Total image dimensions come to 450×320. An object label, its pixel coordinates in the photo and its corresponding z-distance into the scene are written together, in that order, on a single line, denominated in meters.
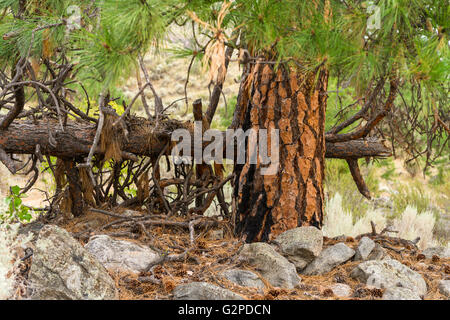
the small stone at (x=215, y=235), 3.60
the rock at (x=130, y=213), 3.69
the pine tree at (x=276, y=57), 2.13
